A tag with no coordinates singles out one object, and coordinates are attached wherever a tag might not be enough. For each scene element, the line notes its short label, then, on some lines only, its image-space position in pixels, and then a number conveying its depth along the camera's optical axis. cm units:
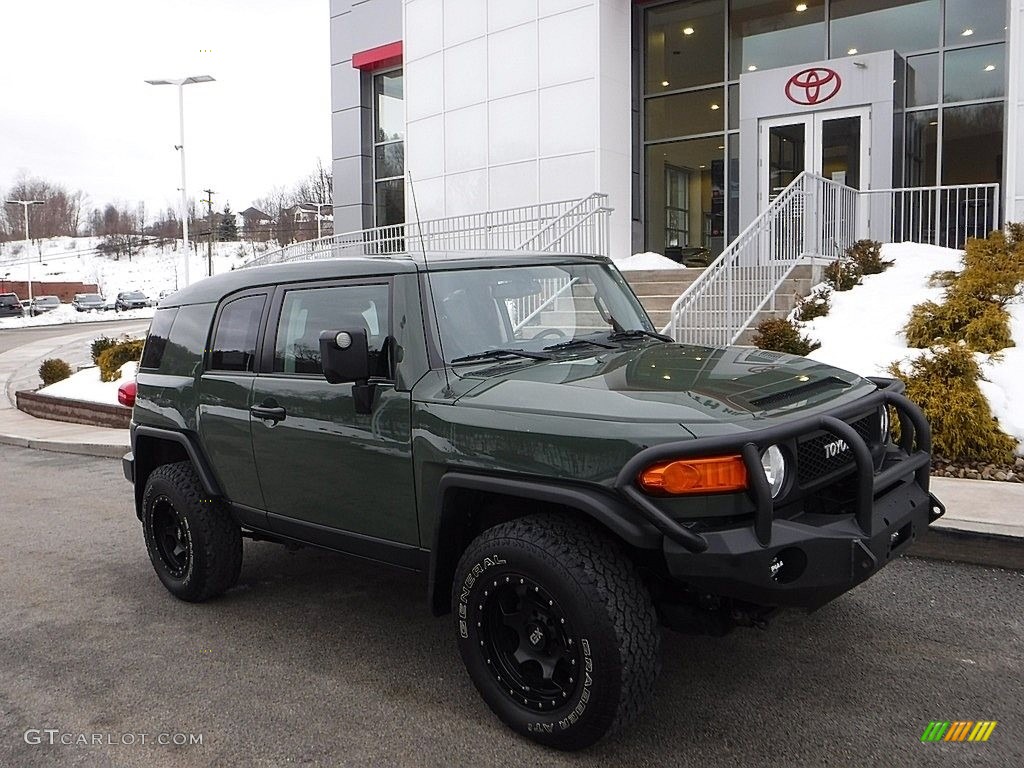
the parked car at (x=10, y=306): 5267
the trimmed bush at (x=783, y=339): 927
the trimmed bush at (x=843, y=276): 1120
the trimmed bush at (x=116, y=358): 1476
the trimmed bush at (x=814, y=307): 1040
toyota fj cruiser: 290
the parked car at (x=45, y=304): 5997
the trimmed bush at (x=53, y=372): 1650
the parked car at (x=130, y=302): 6306
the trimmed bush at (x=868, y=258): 1155
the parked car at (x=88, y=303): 6181
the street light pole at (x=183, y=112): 2752
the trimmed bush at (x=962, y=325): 827
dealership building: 1562
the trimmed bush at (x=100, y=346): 1652
